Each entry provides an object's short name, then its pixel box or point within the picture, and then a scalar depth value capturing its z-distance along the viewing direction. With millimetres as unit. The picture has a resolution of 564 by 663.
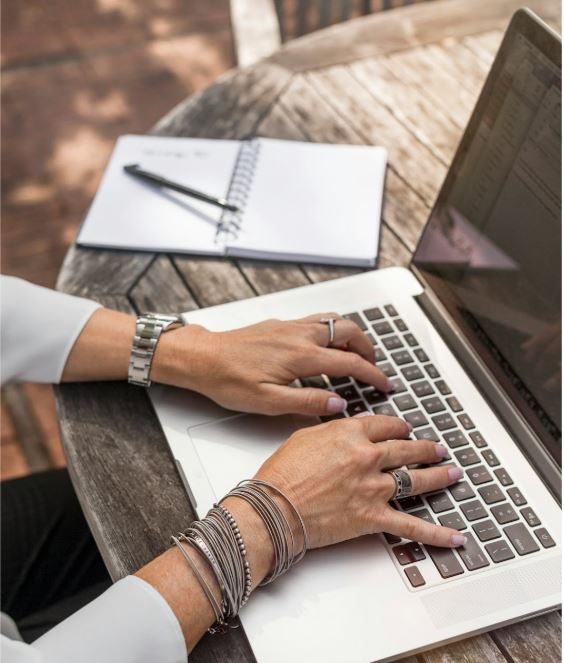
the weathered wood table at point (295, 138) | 800
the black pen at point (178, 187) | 1117
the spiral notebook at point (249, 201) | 1077
